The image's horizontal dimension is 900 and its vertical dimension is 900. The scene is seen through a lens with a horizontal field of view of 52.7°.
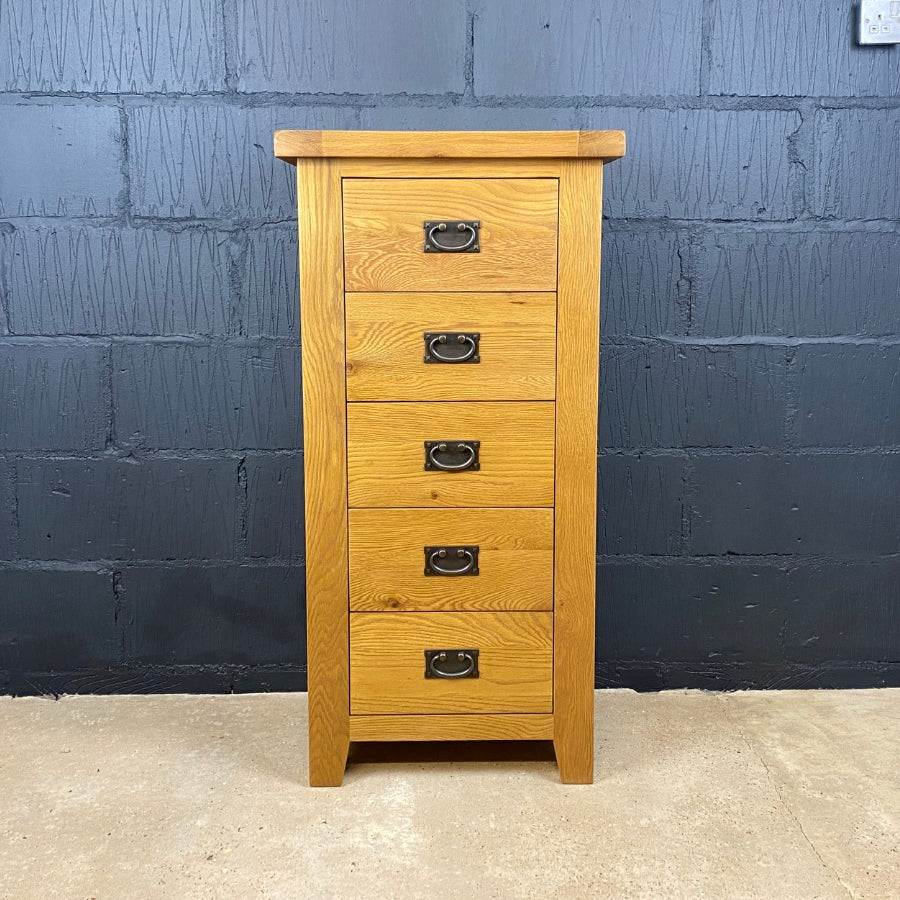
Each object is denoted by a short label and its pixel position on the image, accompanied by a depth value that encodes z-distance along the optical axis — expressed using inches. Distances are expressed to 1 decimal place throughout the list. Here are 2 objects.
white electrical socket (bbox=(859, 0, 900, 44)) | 84.4
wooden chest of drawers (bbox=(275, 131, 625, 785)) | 67.7
